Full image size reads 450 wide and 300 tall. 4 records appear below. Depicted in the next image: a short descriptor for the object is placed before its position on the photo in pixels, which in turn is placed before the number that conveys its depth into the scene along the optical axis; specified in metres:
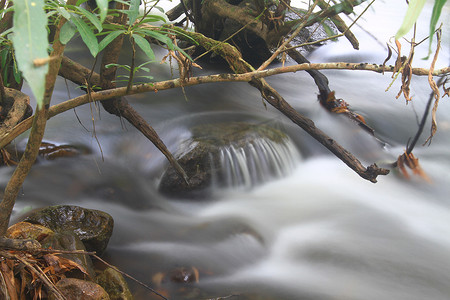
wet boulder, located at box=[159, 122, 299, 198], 3.14
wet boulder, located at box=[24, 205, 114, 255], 2.25
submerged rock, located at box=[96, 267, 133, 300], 1.90
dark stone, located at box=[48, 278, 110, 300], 1.56
